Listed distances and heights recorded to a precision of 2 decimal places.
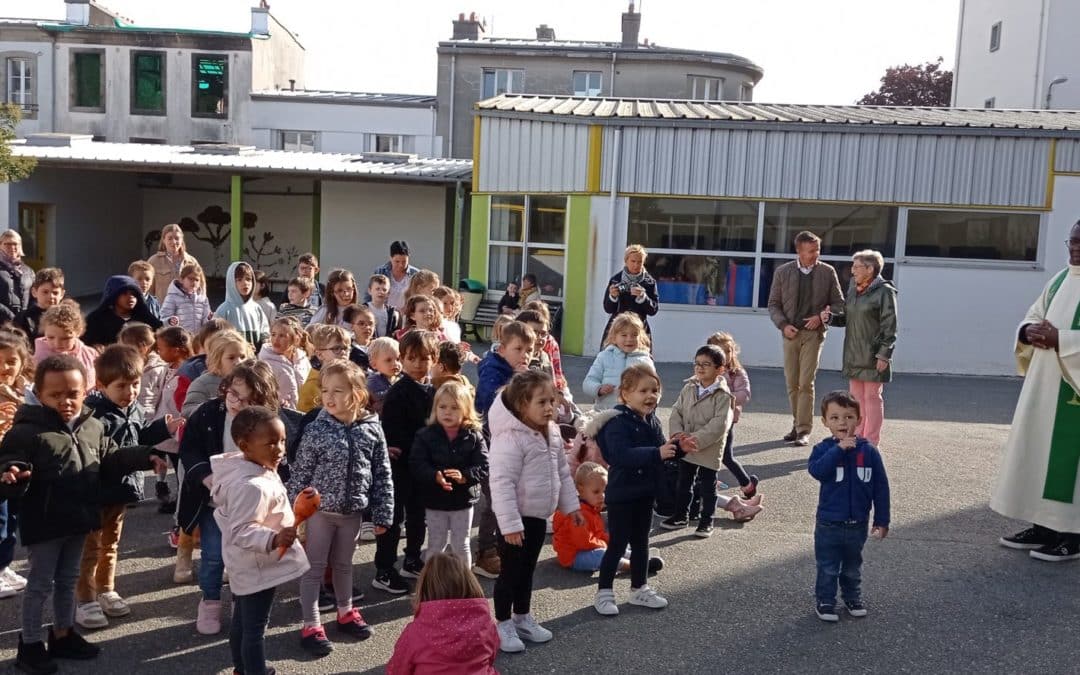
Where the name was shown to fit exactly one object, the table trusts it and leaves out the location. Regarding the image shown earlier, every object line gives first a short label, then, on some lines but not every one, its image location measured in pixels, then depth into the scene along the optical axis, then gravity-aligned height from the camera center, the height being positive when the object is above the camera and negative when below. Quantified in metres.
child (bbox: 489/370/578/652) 4.89 -1.13
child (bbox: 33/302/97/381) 6.20 -0.65
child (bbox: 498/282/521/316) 15.10 -0.82
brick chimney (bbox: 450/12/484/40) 37.78 +8.01
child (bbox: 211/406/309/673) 4.18 -1.20
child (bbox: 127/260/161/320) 8.21 -0.39
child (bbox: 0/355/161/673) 4.46 -1.20
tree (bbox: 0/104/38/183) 18.09 +1.18
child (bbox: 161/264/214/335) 8.78 -0.62
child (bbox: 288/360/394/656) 4.86 -1.16
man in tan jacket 9.83 -0.55
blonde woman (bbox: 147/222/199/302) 9.80 -0.29
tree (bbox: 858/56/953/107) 43.88 +7.77
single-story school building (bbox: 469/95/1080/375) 14.86 +0.68
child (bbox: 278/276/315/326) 8.89 -0.57
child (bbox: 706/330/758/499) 7.38 -1.00
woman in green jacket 8.75 -0.67
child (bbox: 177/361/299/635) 4.77 -1.06
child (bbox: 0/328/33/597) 5.34 -0.97
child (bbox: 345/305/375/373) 7.71 -0.66
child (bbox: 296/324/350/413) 6.62 -0.69
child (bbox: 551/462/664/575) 6.21 -1.77
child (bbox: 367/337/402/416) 6.12 -0.77
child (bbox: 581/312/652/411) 6.94 -0.73
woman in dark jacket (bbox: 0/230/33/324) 8.66 -0.48
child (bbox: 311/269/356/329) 8.35 -0.50
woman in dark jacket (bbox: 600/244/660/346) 9.89 -0.39
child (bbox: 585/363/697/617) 5.23 -1.06
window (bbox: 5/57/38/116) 35.56 +4.95
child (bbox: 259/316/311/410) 6.54 -0.80
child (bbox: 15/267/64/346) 7.54 -0.53
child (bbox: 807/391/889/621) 5.40 -1.23
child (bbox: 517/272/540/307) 14.88 -0.66
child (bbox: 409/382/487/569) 5.20 -1.13
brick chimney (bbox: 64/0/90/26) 35.56 +7.45
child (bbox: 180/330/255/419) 5.50 -0.74
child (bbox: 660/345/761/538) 6.64 -1.13
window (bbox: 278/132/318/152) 34.56 +3.22
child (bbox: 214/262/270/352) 8.67 -0.62
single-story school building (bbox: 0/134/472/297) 21.02 +0.65
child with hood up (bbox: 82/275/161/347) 7.78 -0.66
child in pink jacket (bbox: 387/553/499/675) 3.40 -1.30
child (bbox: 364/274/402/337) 8.61 -0.59
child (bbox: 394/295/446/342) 7.23 -0.52
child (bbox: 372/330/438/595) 5.73 -1.01
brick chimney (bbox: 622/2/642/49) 38.94 +8.65
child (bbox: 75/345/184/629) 4.99 -1.05
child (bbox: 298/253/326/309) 9.78 -0.34
